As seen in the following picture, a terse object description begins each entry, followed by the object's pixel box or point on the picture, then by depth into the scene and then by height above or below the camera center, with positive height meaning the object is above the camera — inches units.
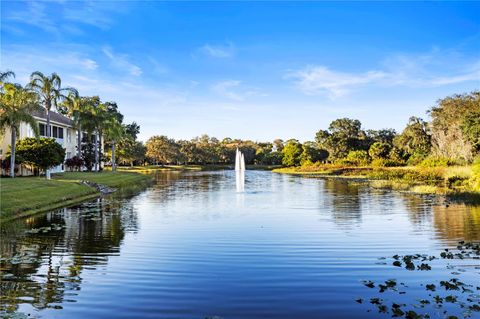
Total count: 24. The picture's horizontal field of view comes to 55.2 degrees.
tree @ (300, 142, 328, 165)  4279.0 +82.8
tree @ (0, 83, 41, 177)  1470.2 +206.3
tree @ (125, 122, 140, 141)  4352.9 +373.5
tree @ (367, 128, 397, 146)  4572.6 +278.0
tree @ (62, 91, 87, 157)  2294.5 +332.6
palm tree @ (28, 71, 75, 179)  1958.7 +353.5
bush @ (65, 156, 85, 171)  2337.7 +38.5
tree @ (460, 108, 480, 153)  2094.0 +143.8
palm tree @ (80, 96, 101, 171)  2431.7 +265.7
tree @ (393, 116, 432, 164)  3410.4 +161.3
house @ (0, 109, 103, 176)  1871.3 +177.5
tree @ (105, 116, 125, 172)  2743.6 +235.0
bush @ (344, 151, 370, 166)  3532.7 +34.2
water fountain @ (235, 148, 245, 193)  1675.7 -75.8
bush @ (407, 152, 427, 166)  3021.7 +20.2
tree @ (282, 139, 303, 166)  4407.0 +96.2
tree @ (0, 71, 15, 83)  1591.3 +334.8
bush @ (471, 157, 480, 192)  1362.0 -56.8
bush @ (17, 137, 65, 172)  1716.3 +65.6
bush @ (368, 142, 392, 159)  3531.0 +86.1
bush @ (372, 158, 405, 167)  3142.2 -9.3
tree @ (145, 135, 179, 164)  4889.3 +195.5
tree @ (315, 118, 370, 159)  4222.4 +232.5
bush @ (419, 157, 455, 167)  2341.2 -8.6
